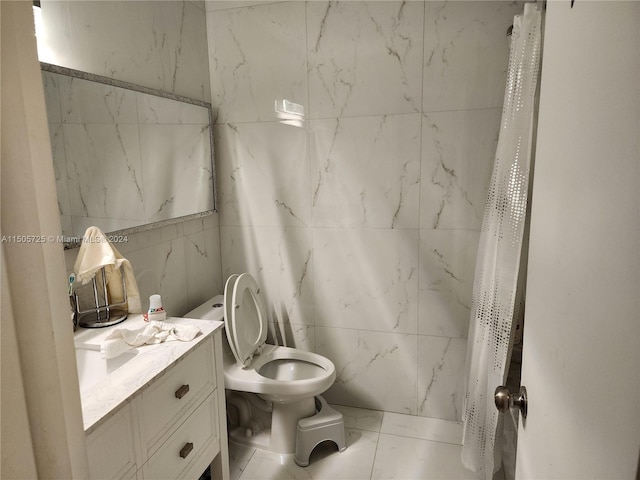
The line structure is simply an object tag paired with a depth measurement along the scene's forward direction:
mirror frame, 1.44
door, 0.42
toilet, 1.94
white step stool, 2.01
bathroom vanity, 1.08
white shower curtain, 1.40
